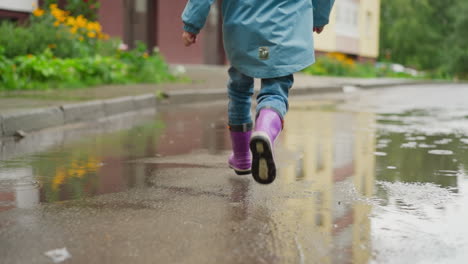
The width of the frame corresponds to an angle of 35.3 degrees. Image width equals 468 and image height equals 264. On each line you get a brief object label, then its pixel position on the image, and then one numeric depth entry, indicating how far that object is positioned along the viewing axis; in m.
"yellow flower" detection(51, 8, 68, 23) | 12.30
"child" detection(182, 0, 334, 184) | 3.92
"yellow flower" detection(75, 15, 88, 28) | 12.62
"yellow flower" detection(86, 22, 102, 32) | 12.53
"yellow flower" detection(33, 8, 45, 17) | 12.50
